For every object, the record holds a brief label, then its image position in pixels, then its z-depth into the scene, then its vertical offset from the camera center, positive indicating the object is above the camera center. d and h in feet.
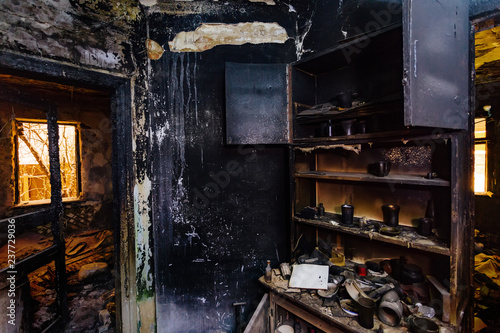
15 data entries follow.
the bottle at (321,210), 7.61 -1.61
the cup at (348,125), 6.59 +1.08
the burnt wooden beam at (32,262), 7.24 -3.30
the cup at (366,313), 4.78 -3.24
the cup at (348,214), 6.66 -1.55
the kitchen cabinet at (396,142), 4.38 +0.52
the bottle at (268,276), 6.77 -3.39
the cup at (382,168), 5.95 -0.18
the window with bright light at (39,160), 14.06 +0.48
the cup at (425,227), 5.55 -1.63
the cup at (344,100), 6.55 +1.81
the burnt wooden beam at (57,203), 8.80 -1.45
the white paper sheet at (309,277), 6.11 -3.20
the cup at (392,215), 6.25 -1.51
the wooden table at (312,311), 4.87 -3.55
